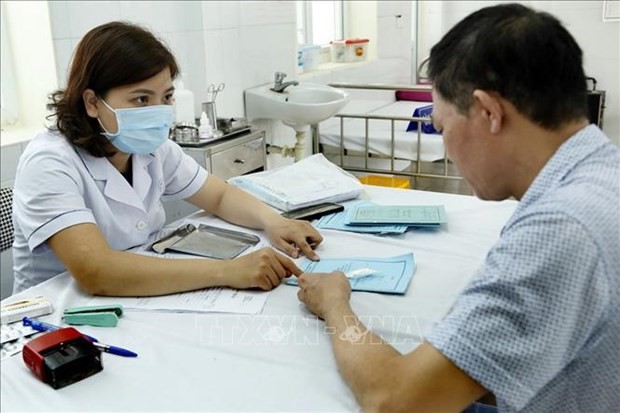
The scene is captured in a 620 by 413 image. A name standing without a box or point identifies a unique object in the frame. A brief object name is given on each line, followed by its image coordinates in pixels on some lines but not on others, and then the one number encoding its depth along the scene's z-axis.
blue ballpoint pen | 0.94
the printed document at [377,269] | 1.16
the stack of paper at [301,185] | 1.64
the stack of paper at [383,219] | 1.47
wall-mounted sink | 2.85
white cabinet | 2.29
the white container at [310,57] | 3.77
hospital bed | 3.28
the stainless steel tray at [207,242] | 1.38
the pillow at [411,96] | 4.32
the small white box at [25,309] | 1.04
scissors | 2.77
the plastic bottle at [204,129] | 2.42
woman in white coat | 1.18
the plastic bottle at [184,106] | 2.51
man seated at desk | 0.71
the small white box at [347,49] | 4.20
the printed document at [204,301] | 1.10
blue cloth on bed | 3.43
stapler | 1.05
